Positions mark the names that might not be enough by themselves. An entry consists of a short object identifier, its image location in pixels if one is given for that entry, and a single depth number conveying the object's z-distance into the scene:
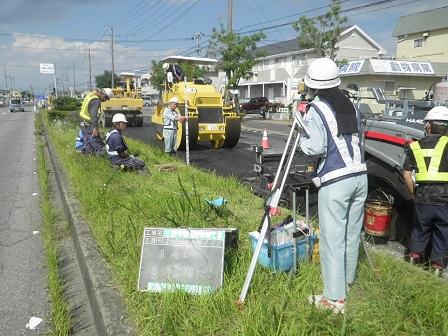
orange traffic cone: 9.35
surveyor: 2.47
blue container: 3.07
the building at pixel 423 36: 30.06
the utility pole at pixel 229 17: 22.45
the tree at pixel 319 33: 21.80
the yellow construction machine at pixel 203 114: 10.74
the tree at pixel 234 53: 25.55
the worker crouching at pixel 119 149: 7.16
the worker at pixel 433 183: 3.44
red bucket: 3.92
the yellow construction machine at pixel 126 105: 20.20
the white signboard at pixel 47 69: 56.89
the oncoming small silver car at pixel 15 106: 49.88
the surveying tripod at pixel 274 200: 2.59
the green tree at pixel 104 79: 91.55
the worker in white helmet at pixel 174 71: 11.89
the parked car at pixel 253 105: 35.84
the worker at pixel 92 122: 8.34
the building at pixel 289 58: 41.88
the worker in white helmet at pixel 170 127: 9.20
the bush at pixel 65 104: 24.80
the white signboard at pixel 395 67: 24.61
